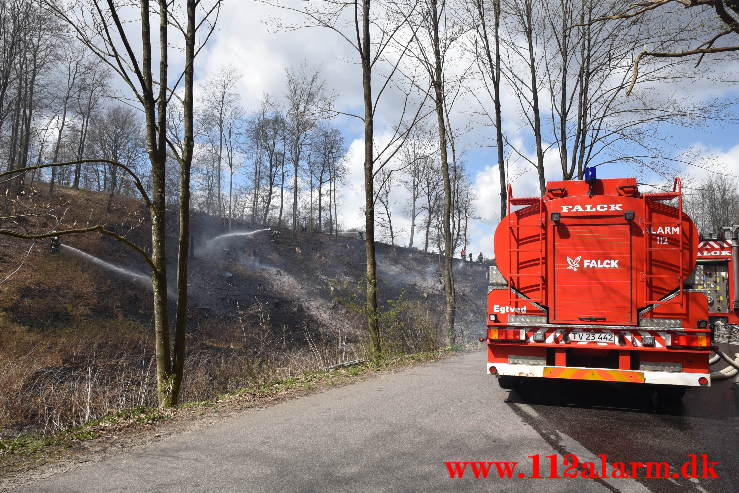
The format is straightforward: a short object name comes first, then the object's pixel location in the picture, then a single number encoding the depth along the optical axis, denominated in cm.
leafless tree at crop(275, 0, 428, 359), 1254
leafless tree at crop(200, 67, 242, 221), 4072
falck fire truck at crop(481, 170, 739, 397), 664
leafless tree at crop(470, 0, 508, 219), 1966
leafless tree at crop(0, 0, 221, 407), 828
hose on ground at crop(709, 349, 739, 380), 885
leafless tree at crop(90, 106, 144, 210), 3972
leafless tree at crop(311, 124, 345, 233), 4903
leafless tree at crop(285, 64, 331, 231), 4044
